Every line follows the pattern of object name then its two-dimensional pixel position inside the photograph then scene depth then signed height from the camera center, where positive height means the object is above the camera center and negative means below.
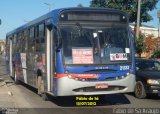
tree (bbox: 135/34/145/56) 31.64 +0.65
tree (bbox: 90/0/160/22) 42.90 +5.14
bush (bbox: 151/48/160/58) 45.41 -0.14
